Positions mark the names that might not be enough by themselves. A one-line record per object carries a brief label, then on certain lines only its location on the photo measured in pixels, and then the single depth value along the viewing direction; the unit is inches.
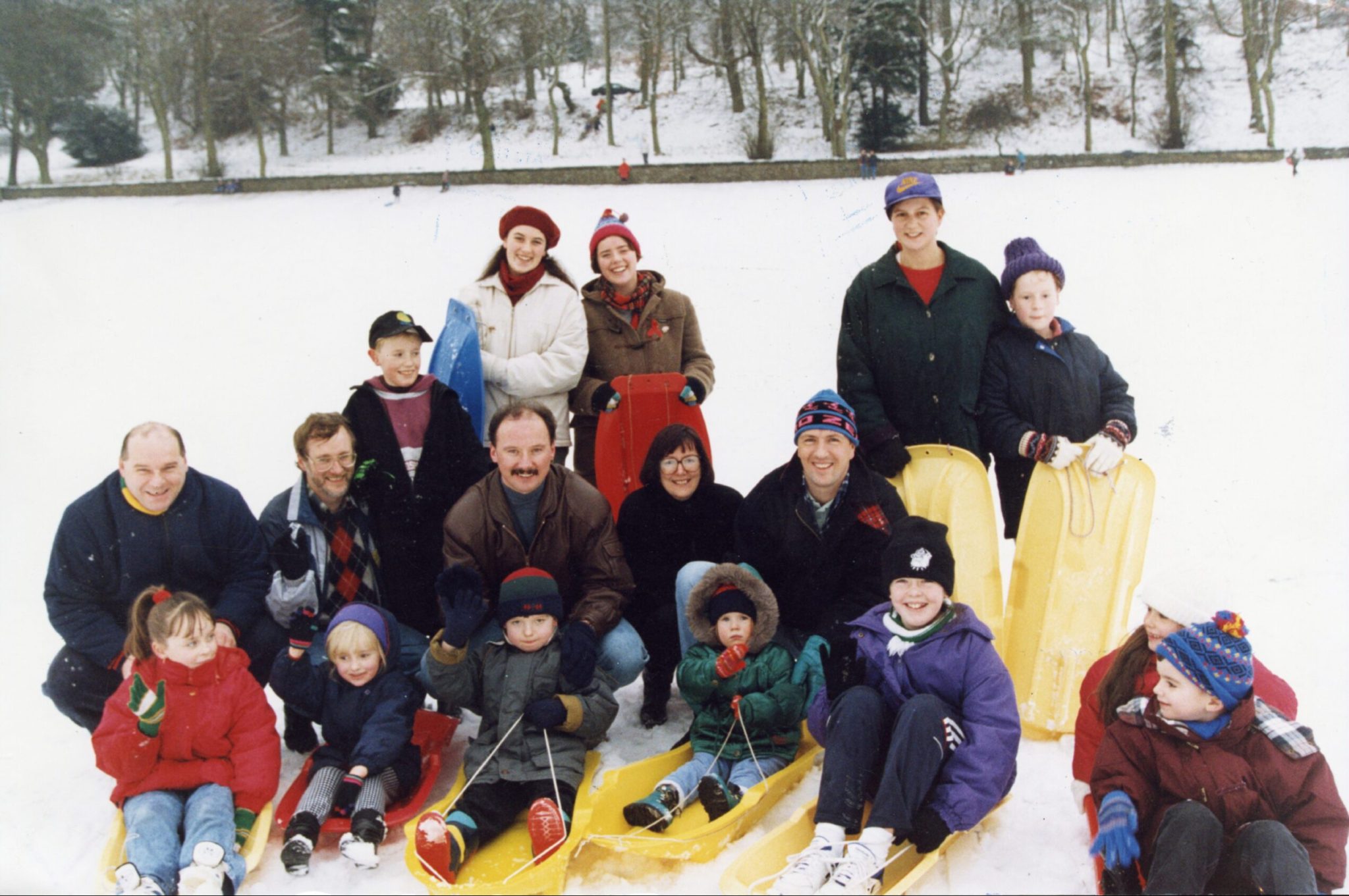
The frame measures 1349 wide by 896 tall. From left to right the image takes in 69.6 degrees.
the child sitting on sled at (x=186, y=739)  101.7
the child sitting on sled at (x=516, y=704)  107.8
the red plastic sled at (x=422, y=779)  110.4
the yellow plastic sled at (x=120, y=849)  97.8
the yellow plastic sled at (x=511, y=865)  95.5
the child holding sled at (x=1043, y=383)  130.1
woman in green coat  133.7
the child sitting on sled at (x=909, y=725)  92.9
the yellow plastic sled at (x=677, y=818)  99.8
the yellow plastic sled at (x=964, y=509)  128.8
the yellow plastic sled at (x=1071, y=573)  125.9
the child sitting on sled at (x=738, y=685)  115.3
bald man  117.2
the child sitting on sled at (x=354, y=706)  111.3
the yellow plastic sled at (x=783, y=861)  91.8
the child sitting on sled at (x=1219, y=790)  80.6
